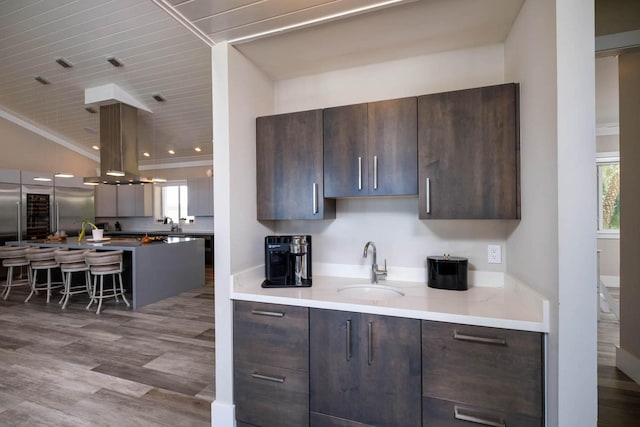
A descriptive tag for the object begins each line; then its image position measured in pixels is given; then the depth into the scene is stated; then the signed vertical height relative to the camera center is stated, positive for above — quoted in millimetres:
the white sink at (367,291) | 1829 -498
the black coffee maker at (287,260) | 1841 -293
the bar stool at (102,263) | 4047 -671
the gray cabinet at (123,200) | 7871 +407
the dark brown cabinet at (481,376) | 1219 -712
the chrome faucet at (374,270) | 1935 -382
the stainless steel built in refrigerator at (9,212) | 5820 +89
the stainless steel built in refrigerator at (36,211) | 6180 +112
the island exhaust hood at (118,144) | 5078 +1269
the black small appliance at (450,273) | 1718 -361
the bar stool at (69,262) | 4223 -683
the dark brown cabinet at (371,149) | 1656 +375
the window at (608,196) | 4730 +237
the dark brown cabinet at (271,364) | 1576 -843
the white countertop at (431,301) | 1260 -457
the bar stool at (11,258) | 4789 -704
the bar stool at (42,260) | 4527 -683
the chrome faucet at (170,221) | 7871 -171
